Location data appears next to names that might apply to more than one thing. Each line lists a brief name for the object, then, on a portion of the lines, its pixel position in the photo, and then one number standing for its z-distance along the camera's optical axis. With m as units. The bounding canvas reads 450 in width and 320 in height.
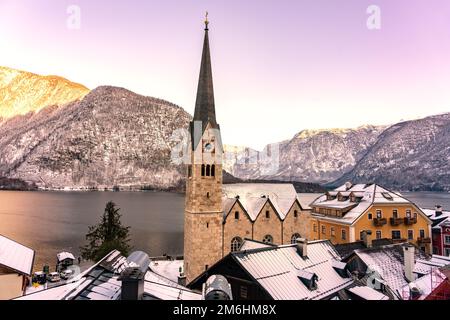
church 33.12
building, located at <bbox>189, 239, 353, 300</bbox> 17.66
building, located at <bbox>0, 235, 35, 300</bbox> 19.84
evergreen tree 44.45
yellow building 42.56
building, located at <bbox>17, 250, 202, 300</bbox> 8.95
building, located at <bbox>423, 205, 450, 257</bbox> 44.81
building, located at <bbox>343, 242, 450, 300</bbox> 23.78
